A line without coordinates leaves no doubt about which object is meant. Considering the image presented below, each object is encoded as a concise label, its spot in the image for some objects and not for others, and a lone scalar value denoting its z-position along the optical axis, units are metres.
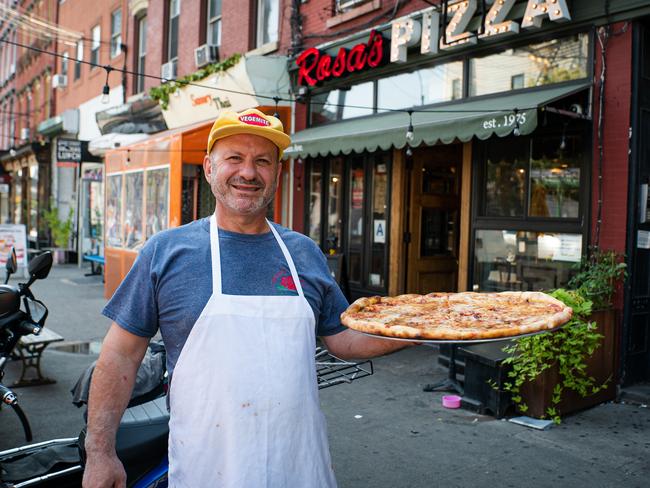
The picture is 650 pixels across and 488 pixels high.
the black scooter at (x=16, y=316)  4.46
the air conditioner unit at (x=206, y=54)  13.78
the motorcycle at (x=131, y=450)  2.90
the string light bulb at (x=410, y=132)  7.51
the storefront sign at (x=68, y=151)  19.48
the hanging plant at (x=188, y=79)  11.73
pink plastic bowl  6.21
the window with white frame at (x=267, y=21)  12.40
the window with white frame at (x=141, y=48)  18.27
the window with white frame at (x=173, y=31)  16.24
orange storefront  11.73
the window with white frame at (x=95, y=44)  21.14
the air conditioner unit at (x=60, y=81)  24.16
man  2.19
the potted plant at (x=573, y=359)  5.64
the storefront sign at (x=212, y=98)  11.39
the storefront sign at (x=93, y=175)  20.78
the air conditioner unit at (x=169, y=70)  15.69
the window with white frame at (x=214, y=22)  14.39
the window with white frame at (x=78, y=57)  22.76
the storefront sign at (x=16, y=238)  12.65
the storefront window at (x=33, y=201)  28.44
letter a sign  9.99
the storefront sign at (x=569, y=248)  7.03
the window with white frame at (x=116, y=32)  19.66
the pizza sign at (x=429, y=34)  6.97
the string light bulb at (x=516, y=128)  6.39
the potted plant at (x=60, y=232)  21.67
